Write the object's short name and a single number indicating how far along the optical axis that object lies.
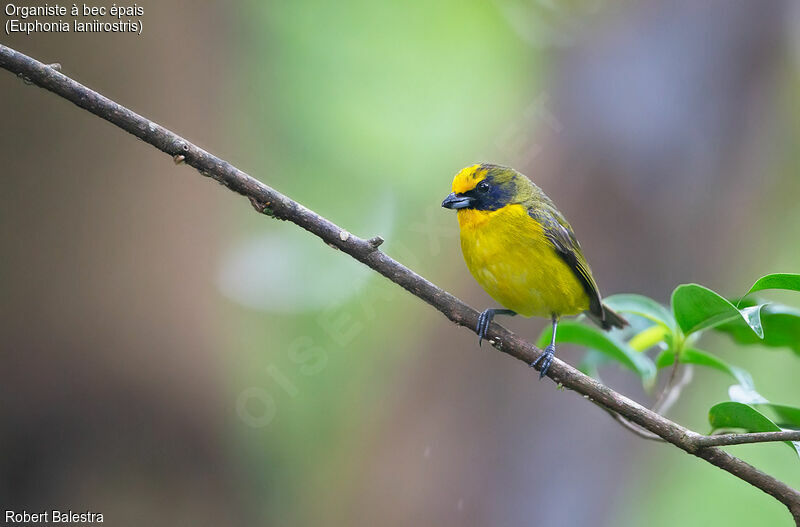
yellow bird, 6.16
